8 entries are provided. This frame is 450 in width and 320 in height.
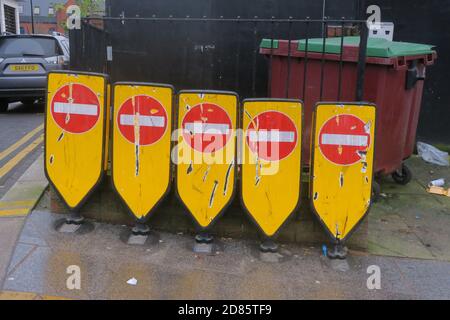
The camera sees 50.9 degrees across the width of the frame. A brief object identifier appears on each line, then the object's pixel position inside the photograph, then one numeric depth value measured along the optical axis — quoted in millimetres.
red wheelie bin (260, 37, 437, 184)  4367
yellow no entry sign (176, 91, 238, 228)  3703
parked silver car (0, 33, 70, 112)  9781
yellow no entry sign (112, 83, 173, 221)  3801
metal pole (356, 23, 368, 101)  3849
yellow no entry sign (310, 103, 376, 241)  3623
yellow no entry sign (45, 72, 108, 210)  3906
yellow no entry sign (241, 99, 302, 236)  3650
